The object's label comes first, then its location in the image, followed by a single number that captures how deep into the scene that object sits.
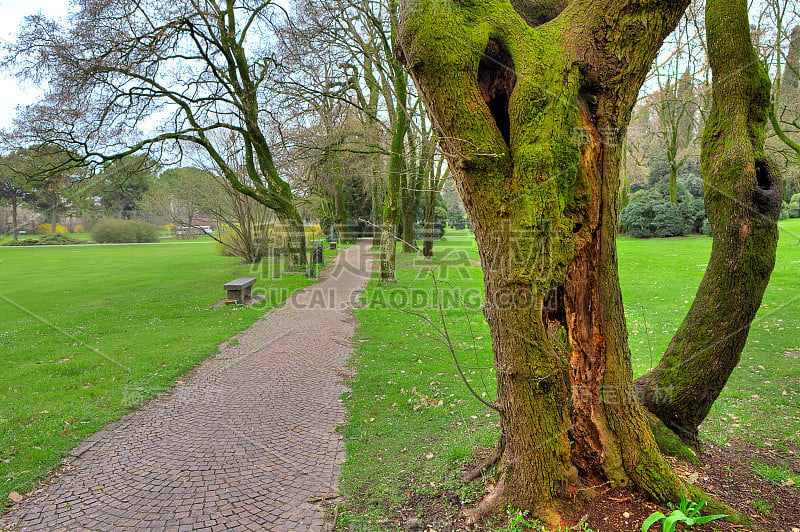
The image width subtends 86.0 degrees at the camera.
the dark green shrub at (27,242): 38.22
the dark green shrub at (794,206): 35.22
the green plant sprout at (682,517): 2.10
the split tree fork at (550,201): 2.33
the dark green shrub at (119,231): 44.28
